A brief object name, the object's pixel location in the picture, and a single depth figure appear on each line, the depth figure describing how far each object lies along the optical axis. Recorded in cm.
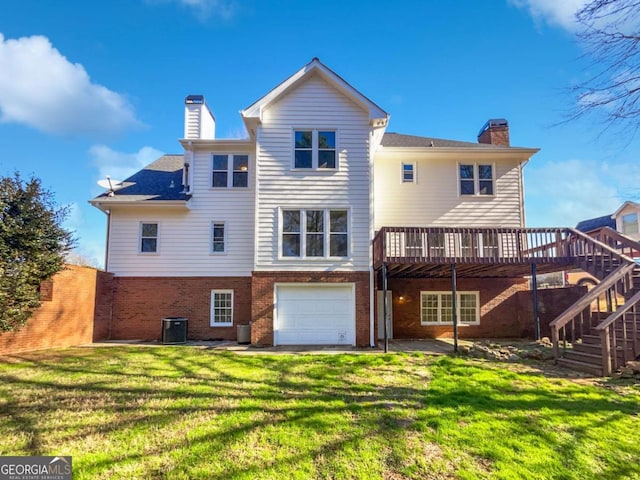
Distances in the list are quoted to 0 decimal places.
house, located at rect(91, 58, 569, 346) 1162
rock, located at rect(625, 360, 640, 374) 724
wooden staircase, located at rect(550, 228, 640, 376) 761
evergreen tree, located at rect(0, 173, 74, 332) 894
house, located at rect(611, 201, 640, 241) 2344
